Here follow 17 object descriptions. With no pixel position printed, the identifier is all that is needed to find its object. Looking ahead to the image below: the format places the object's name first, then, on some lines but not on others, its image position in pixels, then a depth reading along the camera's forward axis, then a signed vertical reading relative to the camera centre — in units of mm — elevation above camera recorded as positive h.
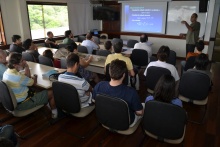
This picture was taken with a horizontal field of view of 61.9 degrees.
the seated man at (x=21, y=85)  2549 -763
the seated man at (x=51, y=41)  6325 -372
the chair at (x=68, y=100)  2311 -899
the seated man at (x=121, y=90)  2023 -663
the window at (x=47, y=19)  6309 +408
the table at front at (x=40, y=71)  2790 -740
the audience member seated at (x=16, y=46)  4941 -412
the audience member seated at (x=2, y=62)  3104 -541
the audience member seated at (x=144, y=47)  5117 -489
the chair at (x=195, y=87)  2750 -871
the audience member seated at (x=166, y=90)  1861 -609
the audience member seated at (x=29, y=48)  4456 -442
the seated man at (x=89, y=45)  5440 -450
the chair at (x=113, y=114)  1935 -918
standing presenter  5543 -181
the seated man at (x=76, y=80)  2494 -668
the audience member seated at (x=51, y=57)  4004 -587
